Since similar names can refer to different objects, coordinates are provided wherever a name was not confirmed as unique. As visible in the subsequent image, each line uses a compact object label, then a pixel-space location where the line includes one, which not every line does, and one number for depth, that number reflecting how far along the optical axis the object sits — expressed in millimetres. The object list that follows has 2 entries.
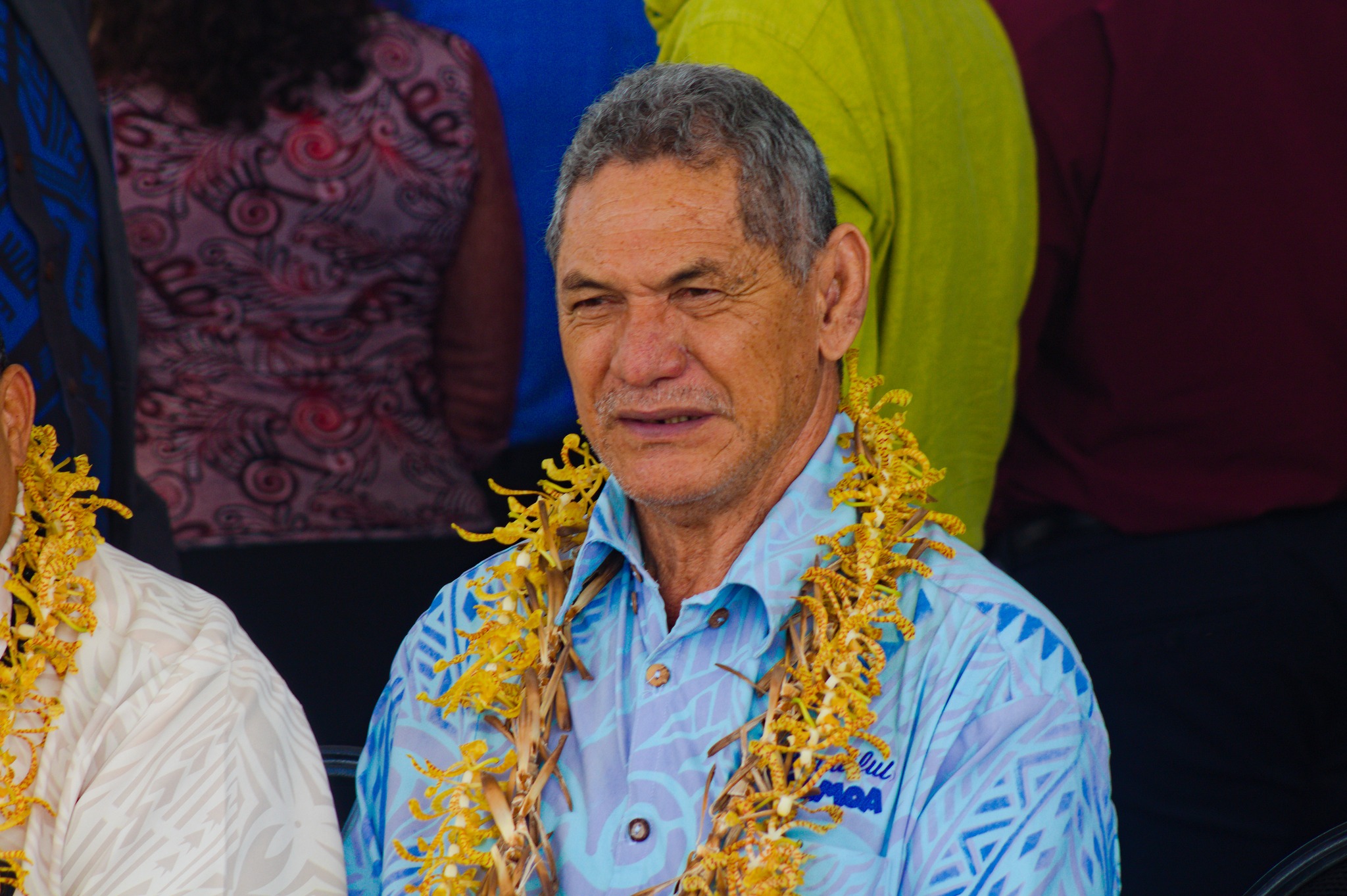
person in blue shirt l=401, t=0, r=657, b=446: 5750
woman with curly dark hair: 5297
